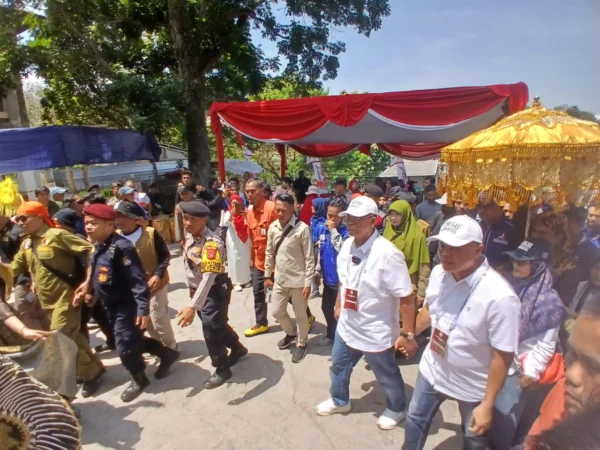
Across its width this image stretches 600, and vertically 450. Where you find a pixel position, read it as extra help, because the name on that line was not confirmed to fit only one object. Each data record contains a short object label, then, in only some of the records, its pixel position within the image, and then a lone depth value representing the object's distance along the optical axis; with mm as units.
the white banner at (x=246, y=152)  6732
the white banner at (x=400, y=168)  9711
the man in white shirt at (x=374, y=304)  2404
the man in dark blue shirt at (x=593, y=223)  3537
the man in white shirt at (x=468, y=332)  1774
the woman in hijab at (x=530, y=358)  1987
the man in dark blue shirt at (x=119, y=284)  3006
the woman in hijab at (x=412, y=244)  3377
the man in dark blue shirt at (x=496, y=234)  3129
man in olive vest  3453
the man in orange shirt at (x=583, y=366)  1045
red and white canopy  4215
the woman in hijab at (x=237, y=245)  5488
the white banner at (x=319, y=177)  6630
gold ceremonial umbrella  2494
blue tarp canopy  7102
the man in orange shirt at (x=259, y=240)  4164
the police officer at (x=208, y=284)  3025
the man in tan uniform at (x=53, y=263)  3152
